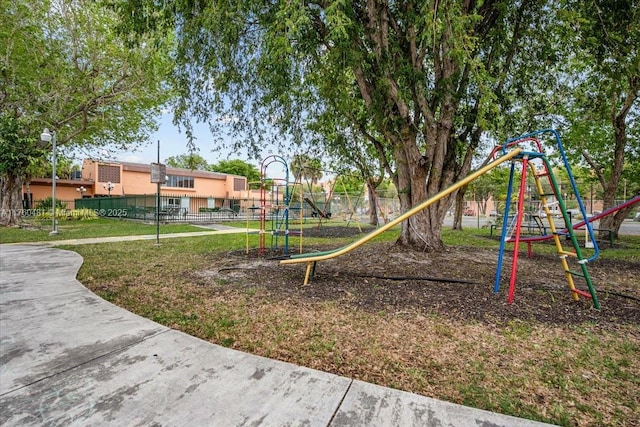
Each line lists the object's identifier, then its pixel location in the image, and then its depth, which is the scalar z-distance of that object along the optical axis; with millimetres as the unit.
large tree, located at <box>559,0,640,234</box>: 4762
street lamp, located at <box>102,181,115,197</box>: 31986
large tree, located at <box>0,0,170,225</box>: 12484
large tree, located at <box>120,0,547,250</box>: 4862
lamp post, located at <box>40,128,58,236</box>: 11055
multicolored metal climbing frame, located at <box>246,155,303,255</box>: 6941
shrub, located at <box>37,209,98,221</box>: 19547
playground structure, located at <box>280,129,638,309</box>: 3428
